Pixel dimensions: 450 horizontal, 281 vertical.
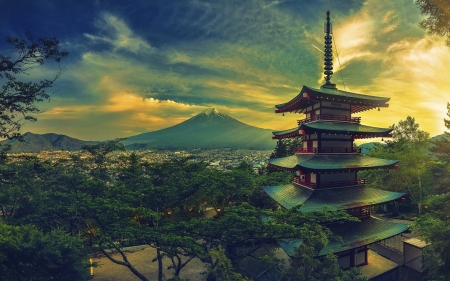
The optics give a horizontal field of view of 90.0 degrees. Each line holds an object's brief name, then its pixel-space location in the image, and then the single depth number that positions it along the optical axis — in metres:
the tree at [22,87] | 11.45
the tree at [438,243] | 10.76
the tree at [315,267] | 10.55
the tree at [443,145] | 20.45
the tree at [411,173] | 26.75
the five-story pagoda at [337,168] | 14.03
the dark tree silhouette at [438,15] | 9.55
